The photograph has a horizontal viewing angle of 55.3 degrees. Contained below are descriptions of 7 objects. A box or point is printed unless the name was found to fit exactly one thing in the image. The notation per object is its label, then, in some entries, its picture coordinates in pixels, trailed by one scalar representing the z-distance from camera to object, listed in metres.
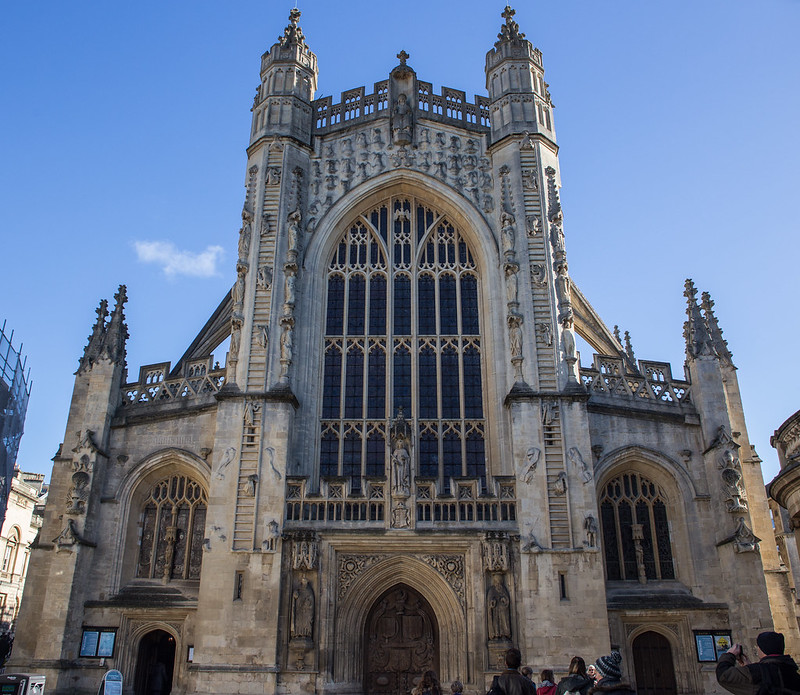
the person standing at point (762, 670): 5.30
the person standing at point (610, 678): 5.86
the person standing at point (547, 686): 8.74
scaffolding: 23.94
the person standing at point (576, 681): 7.19
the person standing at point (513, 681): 7.45
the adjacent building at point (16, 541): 38.81
